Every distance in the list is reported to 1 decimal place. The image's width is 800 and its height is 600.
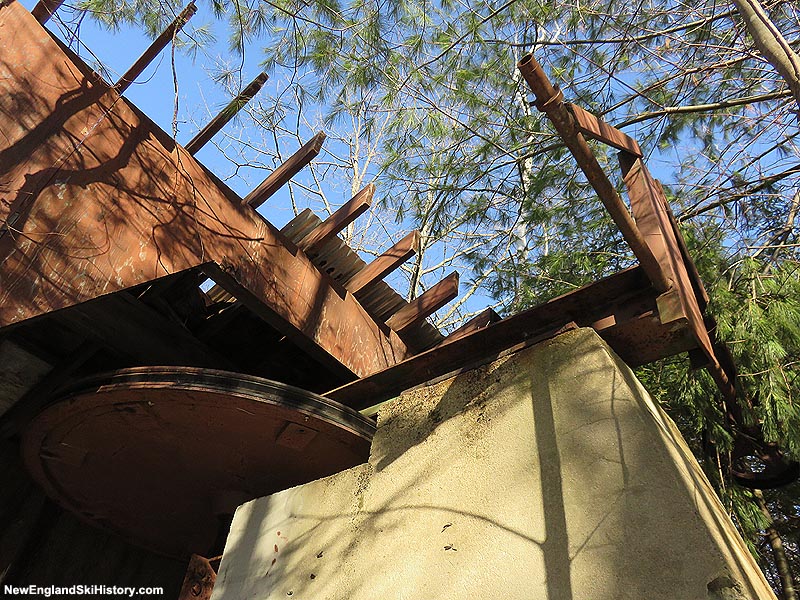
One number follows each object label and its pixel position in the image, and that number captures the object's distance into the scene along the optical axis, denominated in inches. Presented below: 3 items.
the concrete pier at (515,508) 87.0
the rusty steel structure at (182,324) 110.0
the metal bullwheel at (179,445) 123.2
